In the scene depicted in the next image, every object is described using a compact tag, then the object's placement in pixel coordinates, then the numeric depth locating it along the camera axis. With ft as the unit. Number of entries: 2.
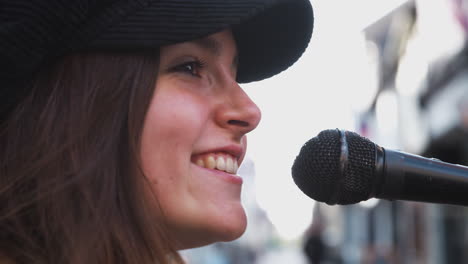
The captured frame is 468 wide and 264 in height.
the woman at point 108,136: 1.81
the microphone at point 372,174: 1.88
